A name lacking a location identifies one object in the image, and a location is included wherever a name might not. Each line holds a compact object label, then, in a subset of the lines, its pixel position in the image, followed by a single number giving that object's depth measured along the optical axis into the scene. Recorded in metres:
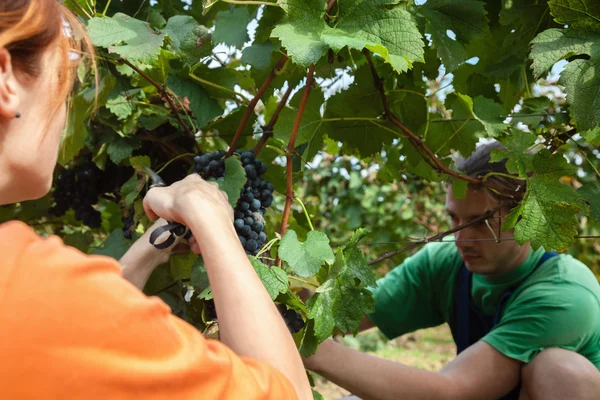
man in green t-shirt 1.89
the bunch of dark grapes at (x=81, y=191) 1.89
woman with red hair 0.75
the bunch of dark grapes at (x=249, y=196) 1.35
